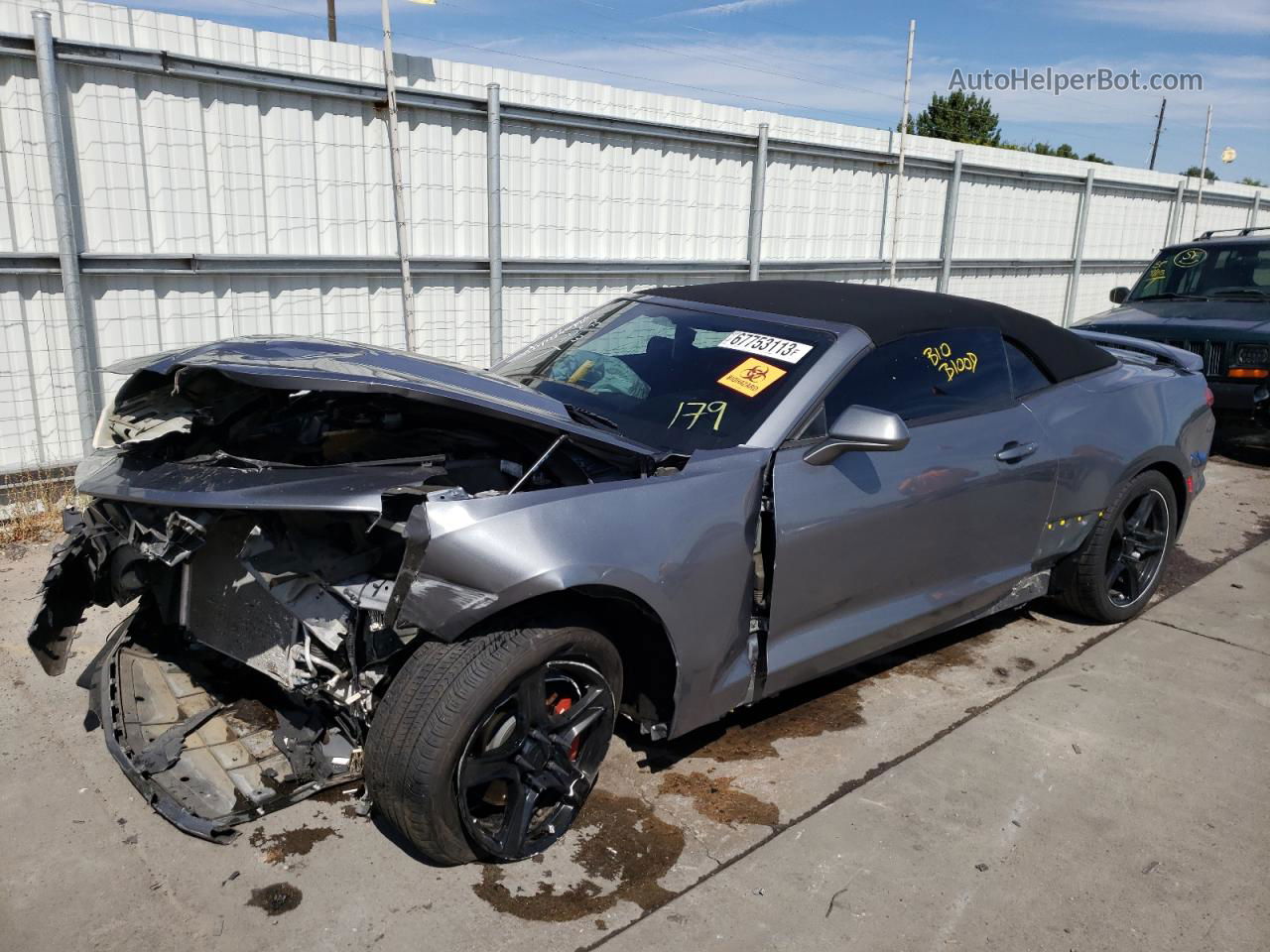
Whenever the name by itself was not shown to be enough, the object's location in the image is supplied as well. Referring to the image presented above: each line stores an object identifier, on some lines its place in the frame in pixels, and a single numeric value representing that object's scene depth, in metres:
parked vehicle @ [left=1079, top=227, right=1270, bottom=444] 7.88
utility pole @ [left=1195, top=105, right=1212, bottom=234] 15.77
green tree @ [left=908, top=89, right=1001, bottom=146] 41.03
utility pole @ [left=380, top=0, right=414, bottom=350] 6.30
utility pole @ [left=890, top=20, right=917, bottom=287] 9.91
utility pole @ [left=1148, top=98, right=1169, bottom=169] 51.81
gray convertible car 2.60
